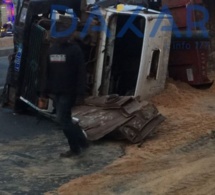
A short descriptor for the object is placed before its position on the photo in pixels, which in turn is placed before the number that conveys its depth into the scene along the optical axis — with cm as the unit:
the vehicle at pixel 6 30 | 2295
